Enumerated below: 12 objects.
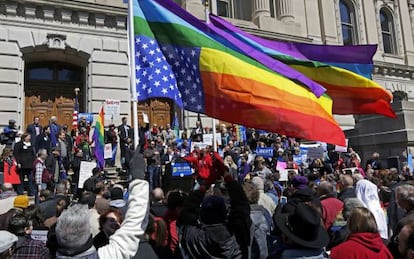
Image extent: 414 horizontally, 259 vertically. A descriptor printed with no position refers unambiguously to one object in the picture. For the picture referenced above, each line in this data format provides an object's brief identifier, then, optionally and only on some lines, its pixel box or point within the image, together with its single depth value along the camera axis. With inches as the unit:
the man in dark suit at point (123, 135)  564.6
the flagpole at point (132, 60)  207.5
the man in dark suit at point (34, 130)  530.9
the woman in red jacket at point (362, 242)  135.0
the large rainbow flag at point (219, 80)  218.2
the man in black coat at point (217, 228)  140.3
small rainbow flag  482.6
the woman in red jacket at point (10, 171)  432.8
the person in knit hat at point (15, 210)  161.8
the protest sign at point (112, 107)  608.7
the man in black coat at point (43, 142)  505.7
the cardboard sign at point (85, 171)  423.5
